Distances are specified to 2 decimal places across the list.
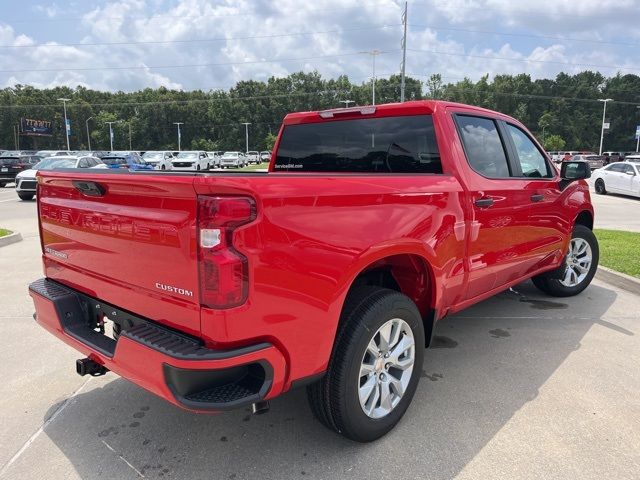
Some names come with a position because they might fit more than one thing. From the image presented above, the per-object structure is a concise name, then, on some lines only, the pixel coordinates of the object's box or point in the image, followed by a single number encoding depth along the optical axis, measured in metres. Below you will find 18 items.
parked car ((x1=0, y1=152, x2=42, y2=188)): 24.92
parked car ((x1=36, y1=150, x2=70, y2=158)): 40.81
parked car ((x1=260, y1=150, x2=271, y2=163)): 82.07
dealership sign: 83.68
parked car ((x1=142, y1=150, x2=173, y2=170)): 37.44
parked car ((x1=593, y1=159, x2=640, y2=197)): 19.34
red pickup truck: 2.03
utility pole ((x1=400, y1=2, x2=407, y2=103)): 32.31
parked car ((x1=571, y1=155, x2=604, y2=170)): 44.88
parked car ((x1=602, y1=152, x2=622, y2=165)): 47.79
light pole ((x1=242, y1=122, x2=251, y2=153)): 103.15
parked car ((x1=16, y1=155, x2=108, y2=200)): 17.36
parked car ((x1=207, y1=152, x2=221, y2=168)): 47.50
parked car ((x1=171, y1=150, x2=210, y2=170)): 39.06
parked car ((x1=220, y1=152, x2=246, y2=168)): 52.78
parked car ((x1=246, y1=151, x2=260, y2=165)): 69.12
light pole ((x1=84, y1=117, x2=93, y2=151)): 105.05
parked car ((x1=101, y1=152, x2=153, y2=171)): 27.92
